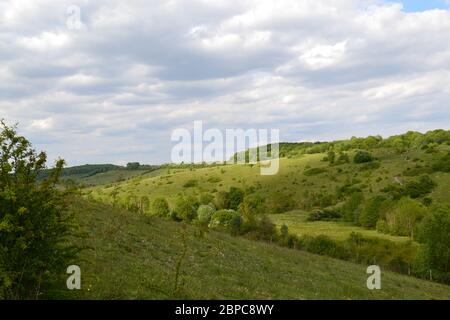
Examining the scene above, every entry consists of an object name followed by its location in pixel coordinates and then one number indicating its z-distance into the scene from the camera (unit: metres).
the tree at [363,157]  188.25
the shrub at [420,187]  142.12
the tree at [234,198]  158.21
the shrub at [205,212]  115.12
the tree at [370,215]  126.94
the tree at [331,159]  196.45
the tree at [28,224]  12.56
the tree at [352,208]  134.98
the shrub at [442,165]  156.75
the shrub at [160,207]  122.25
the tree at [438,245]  59.09
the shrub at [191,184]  190.57
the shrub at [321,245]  62.61
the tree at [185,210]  108.57
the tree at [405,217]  111.06
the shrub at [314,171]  185.38
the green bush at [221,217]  89.00
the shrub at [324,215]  143.25
